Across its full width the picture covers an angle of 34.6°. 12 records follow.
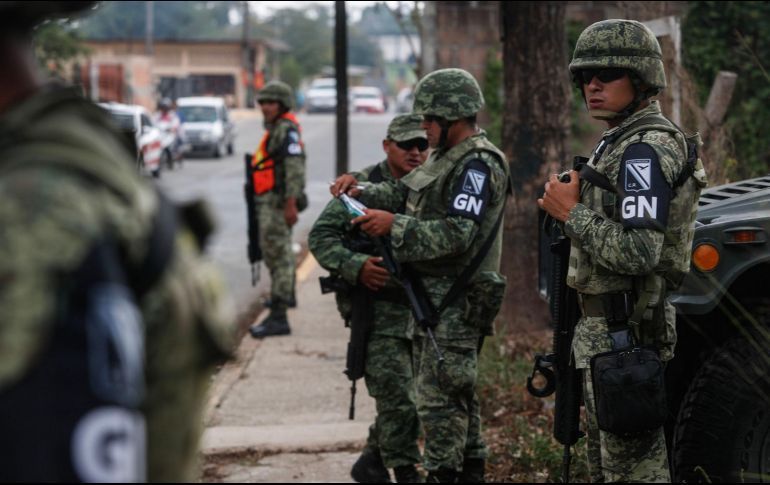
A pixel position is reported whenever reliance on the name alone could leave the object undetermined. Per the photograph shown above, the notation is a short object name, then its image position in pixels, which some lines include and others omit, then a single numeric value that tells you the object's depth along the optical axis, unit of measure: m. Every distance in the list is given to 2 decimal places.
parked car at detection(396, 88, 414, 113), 55.18
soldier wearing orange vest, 8.84
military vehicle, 4.09
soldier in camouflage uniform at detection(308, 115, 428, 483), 5.16
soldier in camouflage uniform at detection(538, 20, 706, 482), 3.66
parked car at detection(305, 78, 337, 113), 59.59
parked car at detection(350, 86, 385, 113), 59.81
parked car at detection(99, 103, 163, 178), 23.92
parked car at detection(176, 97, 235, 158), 31.27
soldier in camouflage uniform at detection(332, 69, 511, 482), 4.66
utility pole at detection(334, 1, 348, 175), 10.07
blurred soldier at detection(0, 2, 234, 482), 1.33
